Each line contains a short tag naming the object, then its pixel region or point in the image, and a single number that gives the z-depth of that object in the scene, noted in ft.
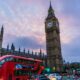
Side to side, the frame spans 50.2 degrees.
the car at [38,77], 41.44
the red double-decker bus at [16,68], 35.99
